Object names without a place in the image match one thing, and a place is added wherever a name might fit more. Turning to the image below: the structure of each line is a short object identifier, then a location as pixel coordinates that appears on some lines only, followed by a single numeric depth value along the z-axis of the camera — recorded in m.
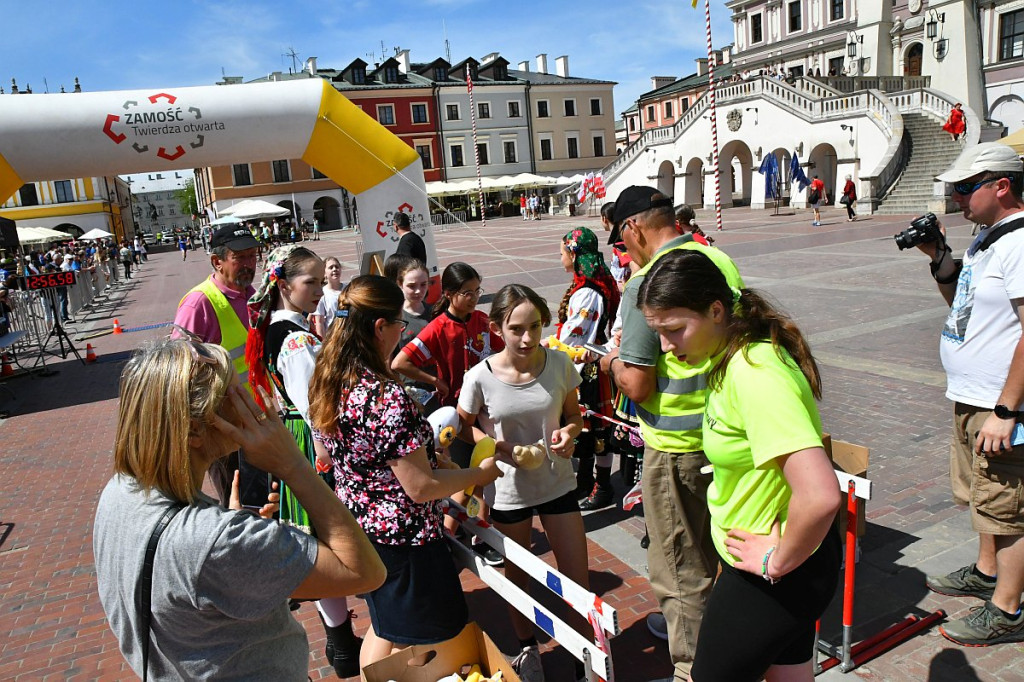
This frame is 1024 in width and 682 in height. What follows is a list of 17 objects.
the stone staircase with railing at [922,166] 25.11
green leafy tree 102.87
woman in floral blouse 2.46
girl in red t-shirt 4.42
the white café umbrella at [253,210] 35.62
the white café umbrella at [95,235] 43.16
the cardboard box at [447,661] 2.46
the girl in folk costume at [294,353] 3.23
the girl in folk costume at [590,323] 4.93
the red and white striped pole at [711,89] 17.91
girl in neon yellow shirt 1.85
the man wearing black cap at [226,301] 4.35
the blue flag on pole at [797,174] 31.23
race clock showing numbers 14.74
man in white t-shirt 2.96
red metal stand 2.81
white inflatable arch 8.72
